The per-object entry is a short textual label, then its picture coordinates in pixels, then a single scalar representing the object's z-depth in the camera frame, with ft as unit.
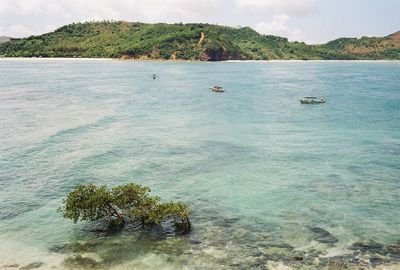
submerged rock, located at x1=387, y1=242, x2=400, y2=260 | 103.71
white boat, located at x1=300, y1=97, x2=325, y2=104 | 374.43
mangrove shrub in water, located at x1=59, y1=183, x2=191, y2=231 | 117.60
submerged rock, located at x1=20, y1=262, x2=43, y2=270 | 99.94
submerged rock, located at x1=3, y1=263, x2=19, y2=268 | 100.81
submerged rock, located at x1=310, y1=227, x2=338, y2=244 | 111.96
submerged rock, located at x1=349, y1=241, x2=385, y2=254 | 106.63
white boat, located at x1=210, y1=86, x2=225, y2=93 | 453.25
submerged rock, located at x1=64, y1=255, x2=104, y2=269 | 99.86
